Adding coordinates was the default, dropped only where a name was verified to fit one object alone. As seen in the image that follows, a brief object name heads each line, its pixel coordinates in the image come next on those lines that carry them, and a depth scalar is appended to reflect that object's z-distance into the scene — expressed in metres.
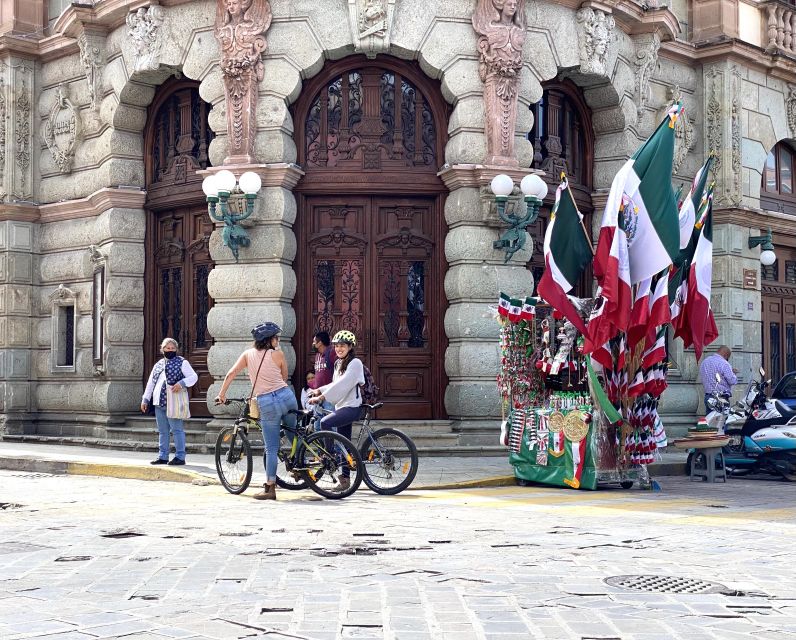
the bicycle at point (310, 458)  12.30
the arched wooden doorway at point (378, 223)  18.16
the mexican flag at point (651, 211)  13.34
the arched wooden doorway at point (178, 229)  19.27
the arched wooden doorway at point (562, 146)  19.34
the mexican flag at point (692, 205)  14.53
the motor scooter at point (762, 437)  15.35
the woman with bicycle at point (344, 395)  12.73
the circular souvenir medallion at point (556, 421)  13.74
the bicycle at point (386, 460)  12.55
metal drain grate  7.04
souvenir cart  13.51
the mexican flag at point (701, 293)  14.26
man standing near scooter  17.84
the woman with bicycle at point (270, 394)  12.30
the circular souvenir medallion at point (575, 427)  13.50
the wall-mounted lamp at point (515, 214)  17.22
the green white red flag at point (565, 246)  13.82
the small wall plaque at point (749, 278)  22.26
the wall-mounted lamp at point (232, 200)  17.19
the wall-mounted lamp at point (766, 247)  22.20
